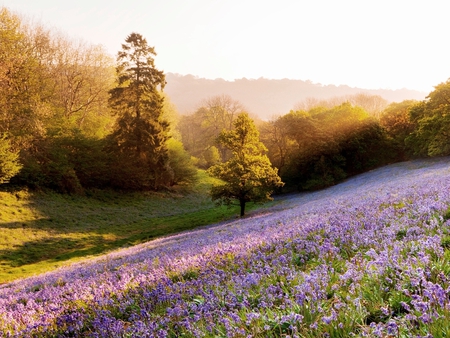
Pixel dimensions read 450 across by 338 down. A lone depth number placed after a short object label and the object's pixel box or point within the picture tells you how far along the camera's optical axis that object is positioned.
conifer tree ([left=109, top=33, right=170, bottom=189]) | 43.22
